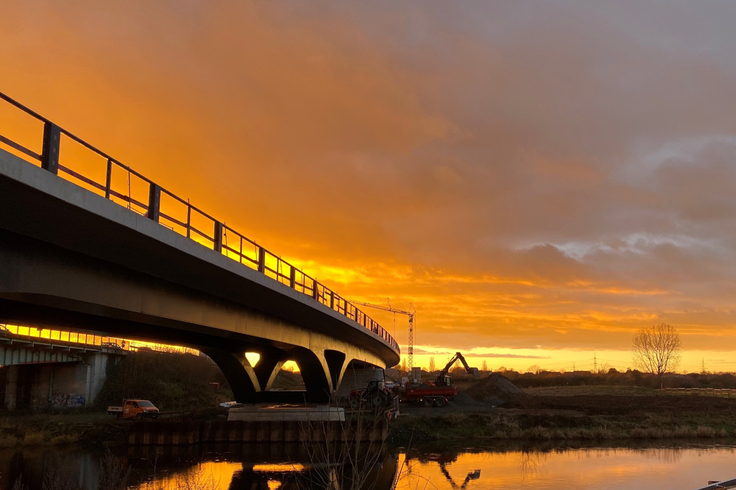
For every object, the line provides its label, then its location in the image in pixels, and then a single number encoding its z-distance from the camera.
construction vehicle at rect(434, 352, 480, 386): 61.09
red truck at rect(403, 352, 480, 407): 58.09
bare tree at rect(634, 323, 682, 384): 126.69
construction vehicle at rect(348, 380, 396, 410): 48.09
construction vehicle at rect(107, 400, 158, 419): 49.54
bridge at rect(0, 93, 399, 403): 14.28
